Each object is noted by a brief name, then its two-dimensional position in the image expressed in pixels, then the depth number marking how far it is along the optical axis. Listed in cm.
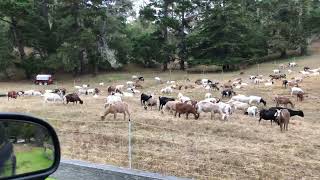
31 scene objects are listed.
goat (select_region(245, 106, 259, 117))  2108
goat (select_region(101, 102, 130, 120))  1909
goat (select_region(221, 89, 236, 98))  2892
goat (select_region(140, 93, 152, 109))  2461
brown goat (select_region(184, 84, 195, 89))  3398
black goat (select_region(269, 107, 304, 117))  1997
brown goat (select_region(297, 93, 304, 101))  2649
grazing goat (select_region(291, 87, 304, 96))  2711
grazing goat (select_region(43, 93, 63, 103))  2642
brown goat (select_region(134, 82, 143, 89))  3716
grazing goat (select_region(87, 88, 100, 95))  3316
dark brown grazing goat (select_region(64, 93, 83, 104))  2525
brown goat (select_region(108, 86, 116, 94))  3281
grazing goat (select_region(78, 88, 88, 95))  3336
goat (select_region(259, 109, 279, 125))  1800
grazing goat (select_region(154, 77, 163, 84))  4068
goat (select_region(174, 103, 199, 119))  1917
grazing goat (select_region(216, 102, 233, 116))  1958
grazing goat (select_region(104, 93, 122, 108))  2316
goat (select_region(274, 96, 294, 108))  2456
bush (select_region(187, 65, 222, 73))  4903
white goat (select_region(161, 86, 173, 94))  3200
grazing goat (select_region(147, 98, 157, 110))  2395
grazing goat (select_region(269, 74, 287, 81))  3612
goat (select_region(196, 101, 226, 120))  1952
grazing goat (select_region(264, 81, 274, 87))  3275
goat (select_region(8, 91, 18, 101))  2922
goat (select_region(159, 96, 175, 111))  2294
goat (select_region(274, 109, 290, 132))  1677
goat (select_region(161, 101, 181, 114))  2047
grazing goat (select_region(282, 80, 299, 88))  3071
